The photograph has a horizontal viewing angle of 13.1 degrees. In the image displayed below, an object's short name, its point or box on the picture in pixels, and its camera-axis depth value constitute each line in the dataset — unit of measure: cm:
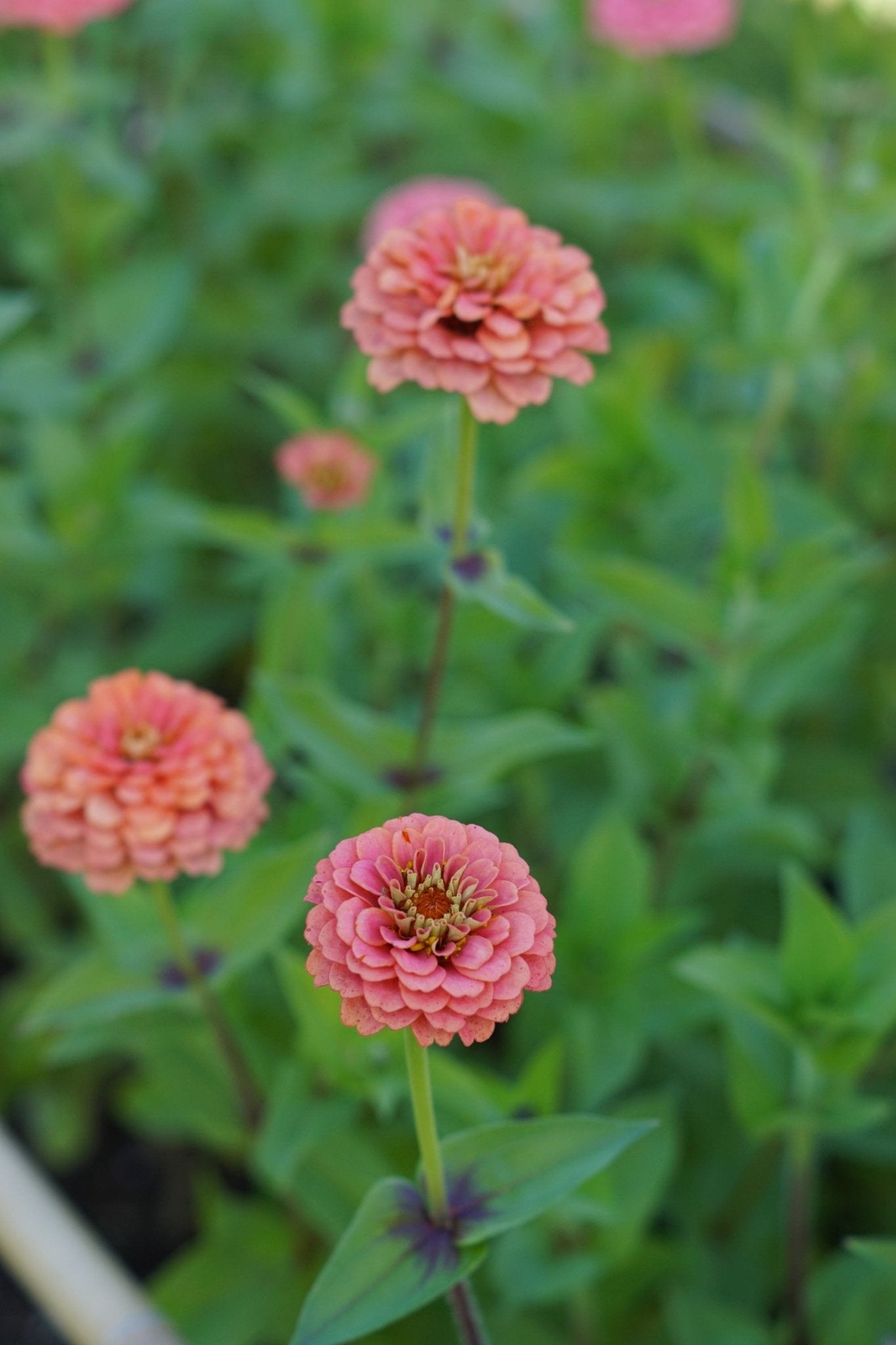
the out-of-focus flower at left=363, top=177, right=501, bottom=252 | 120
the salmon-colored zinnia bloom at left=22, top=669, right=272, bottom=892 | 92
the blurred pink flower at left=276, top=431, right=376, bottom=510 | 107
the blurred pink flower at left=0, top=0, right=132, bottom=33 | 119
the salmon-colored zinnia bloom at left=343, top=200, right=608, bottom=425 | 91
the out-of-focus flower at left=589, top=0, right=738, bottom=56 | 147
